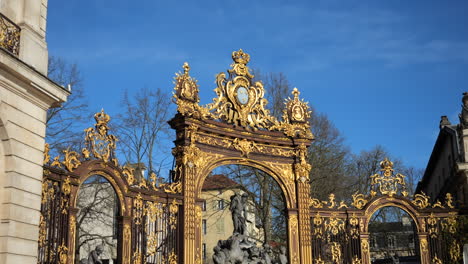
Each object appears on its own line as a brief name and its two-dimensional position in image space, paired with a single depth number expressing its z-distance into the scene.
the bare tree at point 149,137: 26.68
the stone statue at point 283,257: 18.95
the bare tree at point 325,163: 27.42
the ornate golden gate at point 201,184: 14.61
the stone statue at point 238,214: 18.31
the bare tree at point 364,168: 30.02
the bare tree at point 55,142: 22.89
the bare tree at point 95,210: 25.50
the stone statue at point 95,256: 14.41
